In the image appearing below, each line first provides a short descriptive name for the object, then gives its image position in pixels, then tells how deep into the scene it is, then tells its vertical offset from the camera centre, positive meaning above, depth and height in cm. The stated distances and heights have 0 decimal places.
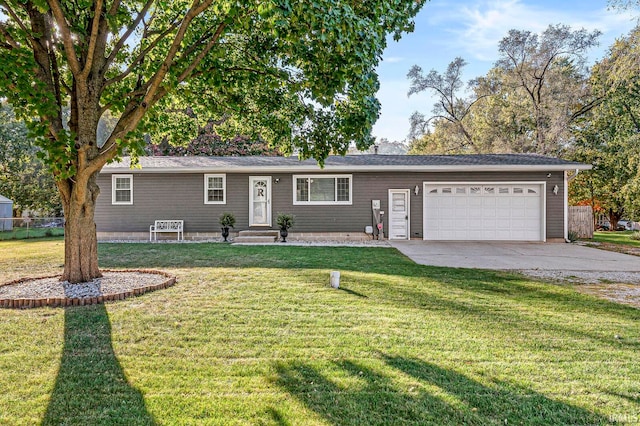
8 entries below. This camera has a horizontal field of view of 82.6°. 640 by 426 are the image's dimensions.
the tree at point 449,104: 2297 +734
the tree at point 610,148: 1661 +341
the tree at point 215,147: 2169 +418
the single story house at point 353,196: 1216 +70
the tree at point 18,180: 2012 +209
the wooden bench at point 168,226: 1284 -35
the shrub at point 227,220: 1225 -13
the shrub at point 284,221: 1209 -16
